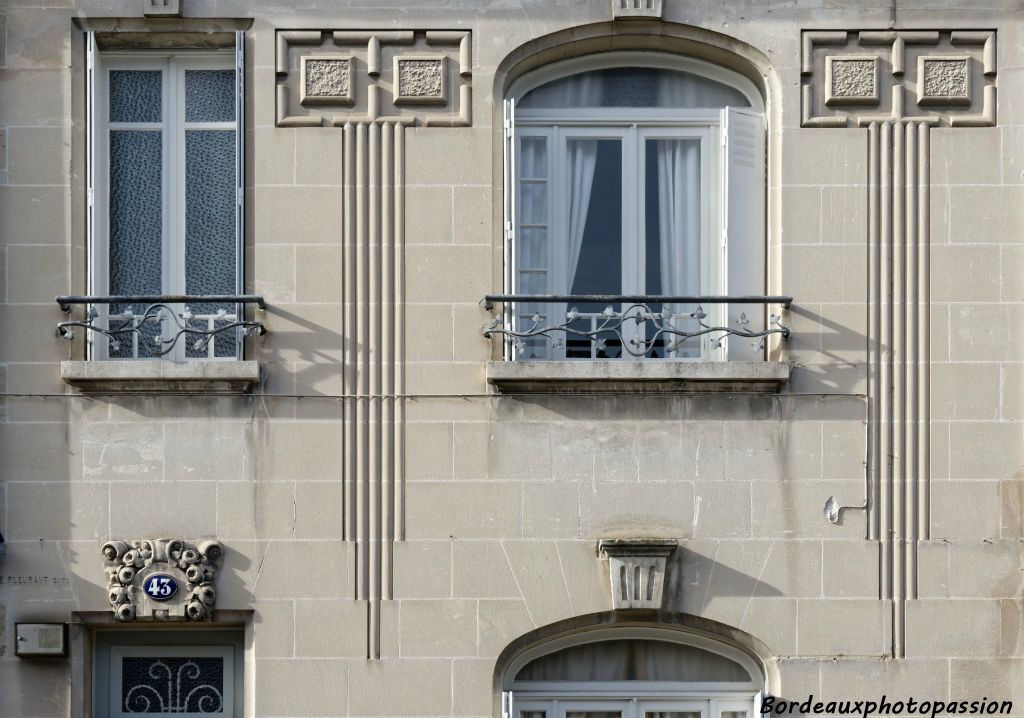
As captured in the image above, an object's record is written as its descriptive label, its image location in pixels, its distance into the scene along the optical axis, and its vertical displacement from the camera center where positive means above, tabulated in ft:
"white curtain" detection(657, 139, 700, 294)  48.32 +3.55
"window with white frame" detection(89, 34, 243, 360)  47.39 +4.42
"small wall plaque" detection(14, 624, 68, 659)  44.88 -7.97
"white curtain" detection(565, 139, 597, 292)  48.21 +4.34
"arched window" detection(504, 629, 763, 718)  46.60 -9.35
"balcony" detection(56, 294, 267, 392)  45.42 -0.10
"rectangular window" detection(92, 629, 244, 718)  46.50 -9.21
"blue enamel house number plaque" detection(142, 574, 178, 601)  45.11 -6.60
